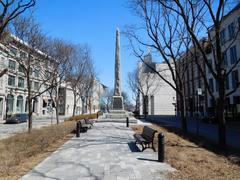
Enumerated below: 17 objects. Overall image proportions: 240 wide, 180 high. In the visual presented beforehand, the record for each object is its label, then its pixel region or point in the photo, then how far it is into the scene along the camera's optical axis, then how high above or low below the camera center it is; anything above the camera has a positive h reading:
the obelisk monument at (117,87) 30.38 +2.39
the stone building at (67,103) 72.75 +0.65
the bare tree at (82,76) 28.74 +3.96
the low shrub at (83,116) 30.51 -1.68
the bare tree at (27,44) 15.20 +4.21
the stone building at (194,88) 47.60 +4.32
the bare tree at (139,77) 47.66 +5.85
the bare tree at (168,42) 16.36 +4.54
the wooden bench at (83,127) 16.95 -1.63
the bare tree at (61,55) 20.70 +4.71
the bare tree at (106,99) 93.25 +2.54
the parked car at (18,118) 34.12 -2.07
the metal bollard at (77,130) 14.44 -1.53
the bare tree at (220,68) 10.48 +1.75
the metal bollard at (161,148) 8.13 -1.51
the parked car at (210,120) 30.41 -1.89
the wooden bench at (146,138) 10.13 -1.53
